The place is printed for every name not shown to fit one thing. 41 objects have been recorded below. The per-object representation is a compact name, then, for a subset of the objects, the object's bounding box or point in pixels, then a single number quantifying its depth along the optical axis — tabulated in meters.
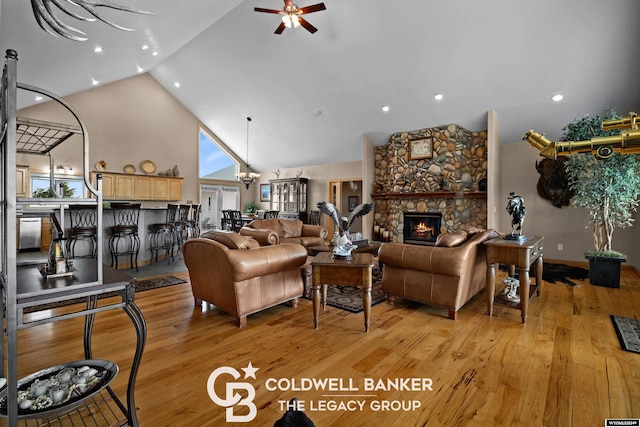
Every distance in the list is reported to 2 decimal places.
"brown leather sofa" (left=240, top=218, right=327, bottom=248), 5.69
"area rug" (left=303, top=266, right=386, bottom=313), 3.38
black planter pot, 4.19
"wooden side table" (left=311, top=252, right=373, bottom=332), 2.67
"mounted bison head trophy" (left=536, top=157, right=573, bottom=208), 5.90
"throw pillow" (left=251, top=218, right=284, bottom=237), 5.79
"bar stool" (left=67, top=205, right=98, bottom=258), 4.51
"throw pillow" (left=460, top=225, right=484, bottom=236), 3.46
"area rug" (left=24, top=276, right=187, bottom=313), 4.13
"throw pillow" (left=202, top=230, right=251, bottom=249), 2.88
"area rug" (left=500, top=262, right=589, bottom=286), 4.57
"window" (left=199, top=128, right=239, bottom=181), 10.69
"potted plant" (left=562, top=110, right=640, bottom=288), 4.04
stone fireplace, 6.49
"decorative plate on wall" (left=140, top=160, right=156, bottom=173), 9.25
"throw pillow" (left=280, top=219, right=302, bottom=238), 5.98
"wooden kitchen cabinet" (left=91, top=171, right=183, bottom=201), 8.54
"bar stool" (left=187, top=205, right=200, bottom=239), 6.90
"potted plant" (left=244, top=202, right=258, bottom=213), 11.41
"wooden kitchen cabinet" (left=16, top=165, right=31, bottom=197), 7.25
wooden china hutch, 10.07
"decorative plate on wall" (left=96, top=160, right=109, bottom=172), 8.38
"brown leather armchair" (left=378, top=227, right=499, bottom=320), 2.93
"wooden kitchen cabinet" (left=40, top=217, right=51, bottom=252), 7.50
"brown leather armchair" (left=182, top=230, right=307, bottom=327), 2.77
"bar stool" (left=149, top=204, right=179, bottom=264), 5.75
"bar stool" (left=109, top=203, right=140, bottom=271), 5.09
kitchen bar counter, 4.89
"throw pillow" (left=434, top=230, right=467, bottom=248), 3.08
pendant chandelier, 9.01
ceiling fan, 3.95
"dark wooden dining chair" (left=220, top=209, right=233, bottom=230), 7.80
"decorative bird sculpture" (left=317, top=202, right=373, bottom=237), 3.05
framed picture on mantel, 6.88
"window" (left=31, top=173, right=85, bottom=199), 7.51
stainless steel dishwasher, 7.18
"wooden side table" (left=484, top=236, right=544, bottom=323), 2.86
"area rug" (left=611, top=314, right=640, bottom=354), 2.44
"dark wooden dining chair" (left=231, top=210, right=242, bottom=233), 7.60
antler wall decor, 1.14
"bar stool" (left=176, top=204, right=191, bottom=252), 6.50
